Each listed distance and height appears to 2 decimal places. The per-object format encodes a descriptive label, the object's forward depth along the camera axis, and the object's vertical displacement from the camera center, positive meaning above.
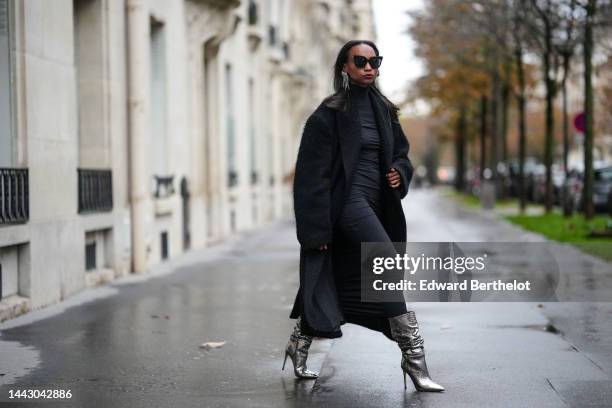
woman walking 12.01 -0.45
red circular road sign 52.25 -0.02
